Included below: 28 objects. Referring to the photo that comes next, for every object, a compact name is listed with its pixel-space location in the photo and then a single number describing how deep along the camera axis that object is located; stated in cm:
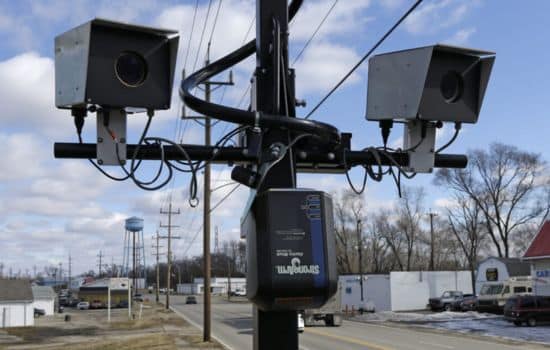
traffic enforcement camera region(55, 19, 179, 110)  394
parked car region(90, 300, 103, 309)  8862
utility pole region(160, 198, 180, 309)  7106
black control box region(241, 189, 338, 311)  335
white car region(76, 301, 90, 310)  8844
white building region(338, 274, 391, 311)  5412
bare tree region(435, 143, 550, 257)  7094
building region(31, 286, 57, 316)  7525
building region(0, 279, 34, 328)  5666
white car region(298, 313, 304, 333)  3076
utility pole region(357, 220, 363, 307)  7681
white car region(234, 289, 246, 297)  11903
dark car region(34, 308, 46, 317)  7156
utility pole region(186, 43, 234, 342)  2798
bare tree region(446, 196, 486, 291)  7431
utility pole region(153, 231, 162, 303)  8794
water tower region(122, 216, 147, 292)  8844
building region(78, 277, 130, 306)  9100
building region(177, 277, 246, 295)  14300
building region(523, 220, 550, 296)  3888
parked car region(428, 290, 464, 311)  5159
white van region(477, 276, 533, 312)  4762
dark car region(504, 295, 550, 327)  3669
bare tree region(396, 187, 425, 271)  8941
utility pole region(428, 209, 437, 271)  7406
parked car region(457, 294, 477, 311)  4984
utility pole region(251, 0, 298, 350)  401
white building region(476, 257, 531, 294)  5431
